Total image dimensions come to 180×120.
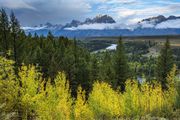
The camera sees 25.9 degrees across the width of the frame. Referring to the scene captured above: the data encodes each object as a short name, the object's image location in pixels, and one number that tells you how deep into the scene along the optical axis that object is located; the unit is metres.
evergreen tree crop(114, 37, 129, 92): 79.19
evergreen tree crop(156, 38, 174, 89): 78.88
